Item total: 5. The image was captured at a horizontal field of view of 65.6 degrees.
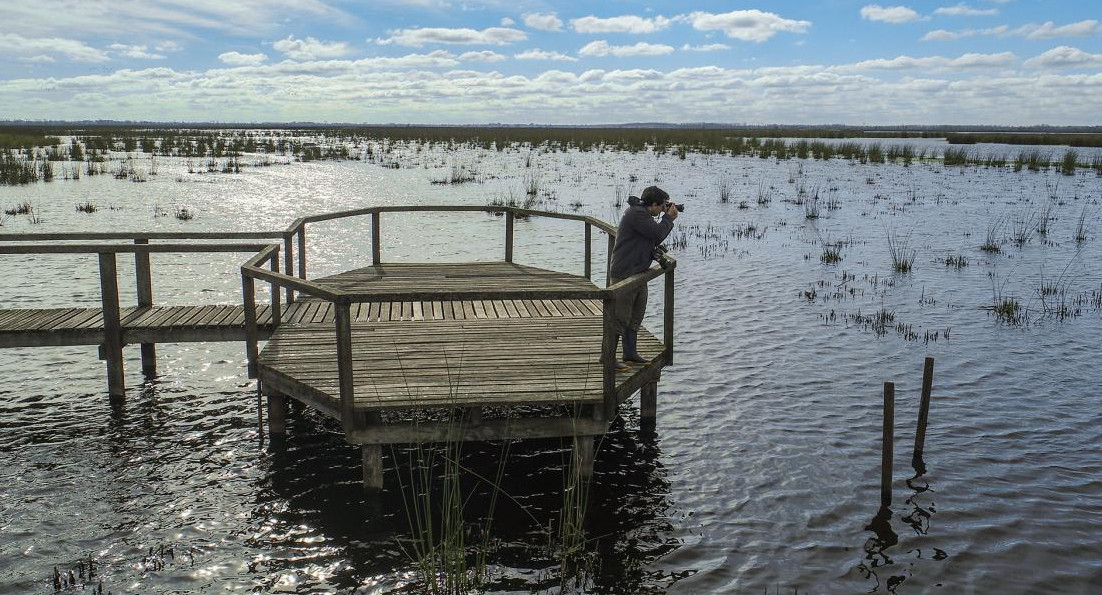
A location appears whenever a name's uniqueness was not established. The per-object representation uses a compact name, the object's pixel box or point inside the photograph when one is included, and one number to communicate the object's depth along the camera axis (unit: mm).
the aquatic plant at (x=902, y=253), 18266
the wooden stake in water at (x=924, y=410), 7699
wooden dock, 7086
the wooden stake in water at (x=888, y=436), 7059
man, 8219
